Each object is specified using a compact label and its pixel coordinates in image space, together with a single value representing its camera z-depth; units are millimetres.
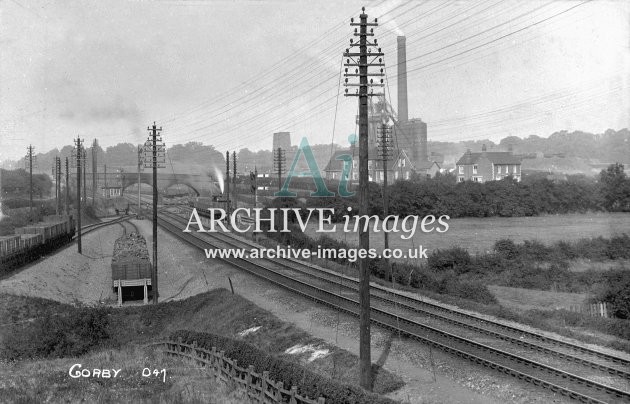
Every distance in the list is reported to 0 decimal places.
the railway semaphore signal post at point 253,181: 52247
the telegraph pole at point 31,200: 61712
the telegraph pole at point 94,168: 85000
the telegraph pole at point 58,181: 64500
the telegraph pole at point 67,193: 60950
